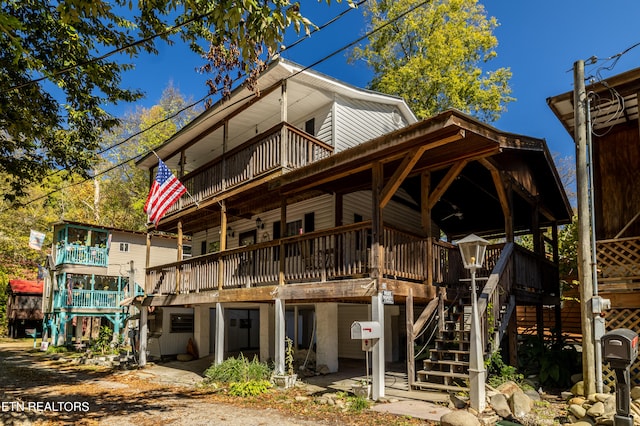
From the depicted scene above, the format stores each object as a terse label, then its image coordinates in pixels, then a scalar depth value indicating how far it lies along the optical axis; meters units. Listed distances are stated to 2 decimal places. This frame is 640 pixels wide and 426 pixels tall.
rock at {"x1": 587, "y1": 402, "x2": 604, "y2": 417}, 8.22
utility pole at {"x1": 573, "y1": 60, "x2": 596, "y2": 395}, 9.46
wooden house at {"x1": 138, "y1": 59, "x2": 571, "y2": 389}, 10.79
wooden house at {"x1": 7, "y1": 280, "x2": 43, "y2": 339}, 37.12
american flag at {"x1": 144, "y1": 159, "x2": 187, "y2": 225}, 15.88
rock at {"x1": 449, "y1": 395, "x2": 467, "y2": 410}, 8.98
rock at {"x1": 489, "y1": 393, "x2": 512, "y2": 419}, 8.61
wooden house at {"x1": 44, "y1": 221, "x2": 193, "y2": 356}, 27.53
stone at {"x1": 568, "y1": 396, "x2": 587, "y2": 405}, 9.02
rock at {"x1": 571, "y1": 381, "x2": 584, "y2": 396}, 9.57
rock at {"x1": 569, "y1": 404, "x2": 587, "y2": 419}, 8.36
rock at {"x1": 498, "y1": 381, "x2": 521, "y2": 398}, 9.53
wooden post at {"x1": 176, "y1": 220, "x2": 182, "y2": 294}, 18.73
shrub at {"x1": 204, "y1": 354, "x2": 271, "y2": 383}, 12.82
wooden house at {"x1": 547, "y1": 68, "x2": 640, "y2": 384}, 10.40
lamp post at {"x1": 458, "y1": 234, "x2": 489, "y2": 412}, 8.77
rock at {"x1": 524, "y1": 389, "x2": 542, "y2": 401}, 9.83
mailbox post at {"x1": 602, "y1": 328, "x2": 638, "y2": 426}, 6.46
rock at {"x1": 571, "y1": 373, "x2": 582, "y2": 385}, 10.84
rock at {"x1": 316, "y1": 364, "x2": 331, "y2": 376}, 14.00
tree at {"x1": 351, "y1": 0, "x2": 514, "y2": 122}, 28.61
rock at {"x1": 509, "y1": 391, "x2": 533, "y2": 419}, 8.77
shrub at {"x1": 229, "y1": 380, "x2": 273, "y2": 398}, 11.67
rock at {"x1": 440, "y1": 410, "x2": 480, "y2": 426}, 7.64
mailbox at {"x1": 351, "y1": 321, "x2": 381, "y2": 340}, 9.80
